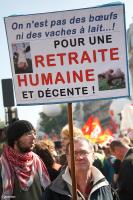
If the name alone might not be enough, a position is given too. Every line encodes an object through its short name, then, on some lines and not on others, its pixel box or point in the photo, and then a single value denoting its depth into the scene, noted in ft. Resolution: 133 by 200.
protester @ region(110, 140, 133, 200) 16.17
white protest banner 13.12
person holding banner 12.03
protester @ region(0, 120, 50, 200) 15.46
